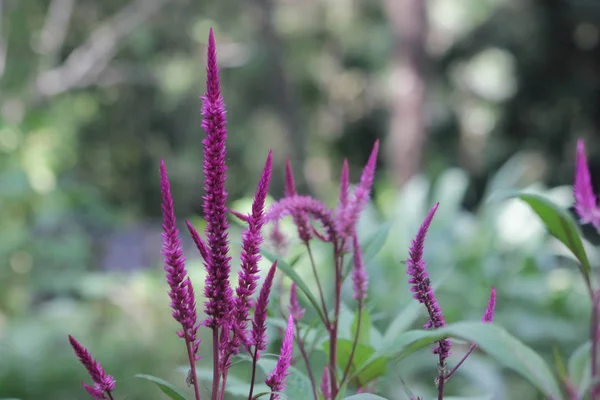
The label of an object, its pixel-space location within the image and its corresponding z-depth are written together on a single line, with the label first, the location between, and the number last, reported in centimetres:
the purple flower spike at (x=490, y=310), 97
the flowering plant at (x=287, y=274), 90
